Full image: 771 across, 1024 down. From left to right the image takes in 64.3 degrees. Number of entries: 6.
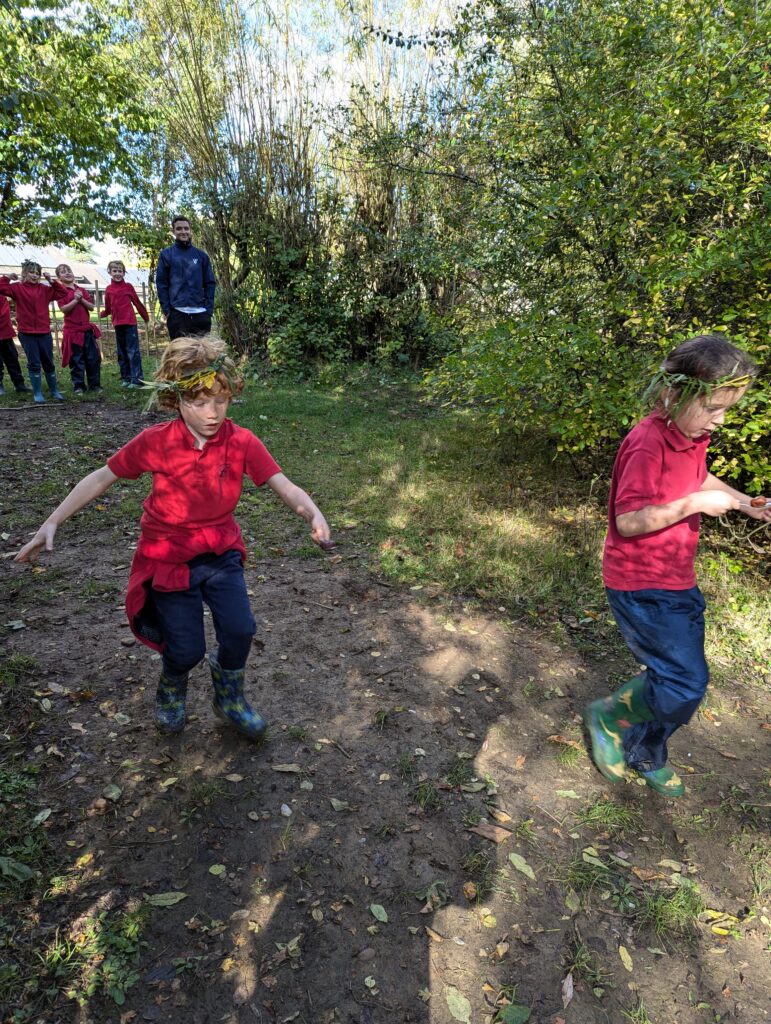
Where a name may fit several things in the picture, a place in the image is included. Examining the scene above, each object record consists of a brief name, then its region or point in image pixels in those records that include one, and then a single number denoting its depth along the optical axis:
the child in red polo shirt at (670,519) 2.41
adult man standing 8.41
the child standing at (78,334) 9.98
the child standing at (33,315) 9.42
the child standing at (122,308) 10.41
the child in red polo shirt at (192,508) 2.60
